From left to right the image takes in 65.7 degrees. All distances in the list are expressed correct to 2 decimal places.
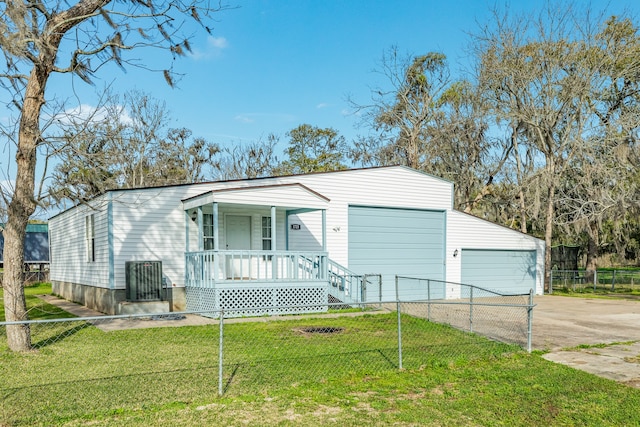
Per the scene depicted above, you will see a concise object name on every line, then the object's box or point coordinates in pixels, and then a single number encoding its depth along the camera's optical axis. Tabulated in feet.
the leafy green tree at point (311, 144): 129.49
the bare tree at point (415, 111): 97.76
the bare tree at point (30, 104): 26.50
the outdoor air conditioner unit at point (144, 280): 39.73
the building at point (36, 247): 107.96
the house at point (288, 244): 40.91
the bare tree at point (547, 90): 67.87
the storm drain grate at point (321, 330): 32.58
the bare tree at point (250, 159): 131.44
